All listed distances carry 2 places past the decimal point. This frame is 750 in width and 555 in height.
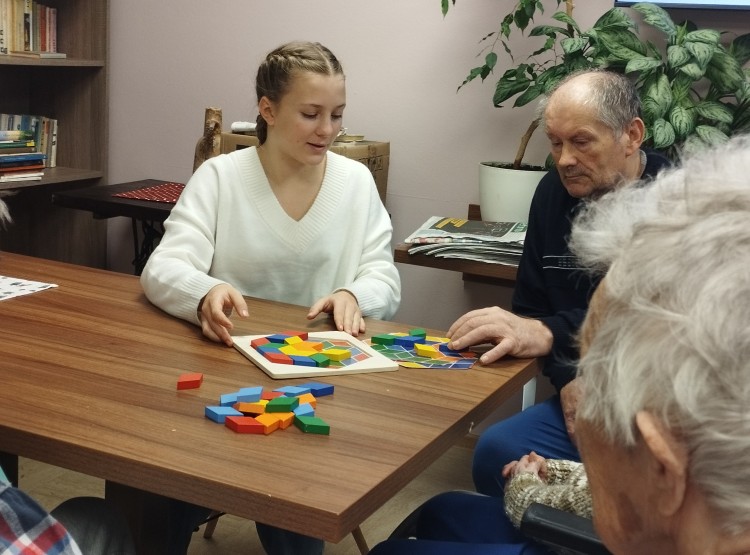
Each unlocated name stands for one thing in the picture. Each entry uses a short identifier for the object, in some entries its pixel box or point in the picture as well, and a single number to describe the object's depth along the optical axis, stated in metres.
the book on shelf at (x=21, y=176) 3.73
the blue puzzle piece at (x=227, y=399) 1.45
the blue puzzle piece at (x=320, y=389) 1.54
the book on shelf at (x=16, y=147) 3.74
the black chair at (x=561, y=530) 1.23
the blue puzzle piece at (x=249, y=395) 1.46
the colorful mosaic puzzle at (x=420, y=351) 1.74
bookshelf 4.05
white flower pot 3.17
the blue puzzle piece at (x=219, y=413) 1.39
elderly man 2.29
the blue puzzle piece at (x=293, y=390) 1.51
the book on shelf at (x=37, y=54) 3.81
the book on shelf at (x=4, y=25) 3.74
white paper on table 2.02
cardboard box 3.32
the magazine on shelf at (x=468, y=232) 2.93
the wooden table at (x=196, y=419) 1.21
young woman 2.24
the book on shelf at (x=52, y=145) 4.12
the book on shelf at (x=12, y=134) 3.73
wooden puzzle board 1.63
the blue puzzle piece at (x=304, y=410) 1.42
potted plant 2.80
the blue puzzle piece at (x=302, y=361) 1.67
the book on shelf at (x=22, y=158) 3.74
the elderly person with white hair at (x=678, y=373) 0.68
